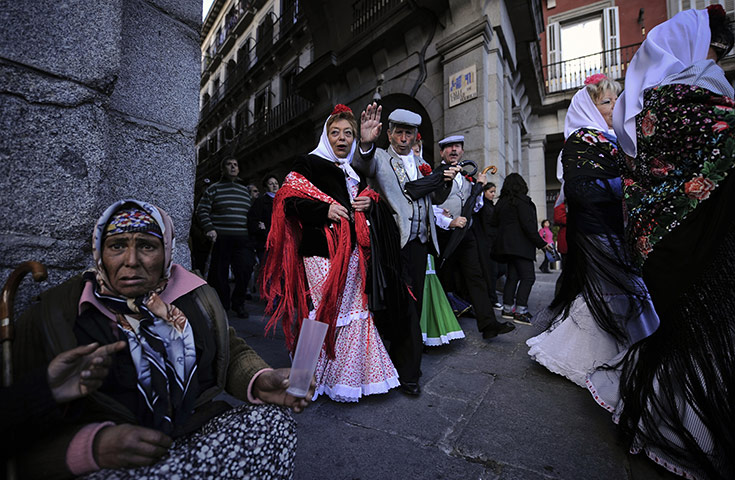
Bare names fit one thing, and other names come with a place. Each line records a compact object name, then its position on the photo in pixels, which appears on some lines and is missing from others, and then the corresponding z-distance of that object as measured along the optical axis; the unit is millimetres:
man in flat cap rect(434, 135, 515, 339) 3305
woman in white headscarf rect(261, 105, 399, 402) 2346
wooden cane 971
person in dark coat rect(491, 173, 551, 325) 4555
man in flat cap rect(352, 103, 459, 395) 2475
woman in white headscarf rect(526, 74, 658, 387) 2361
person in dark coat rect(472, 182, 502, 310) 4868
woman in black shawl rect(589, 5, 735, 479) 1410
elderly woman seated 962
